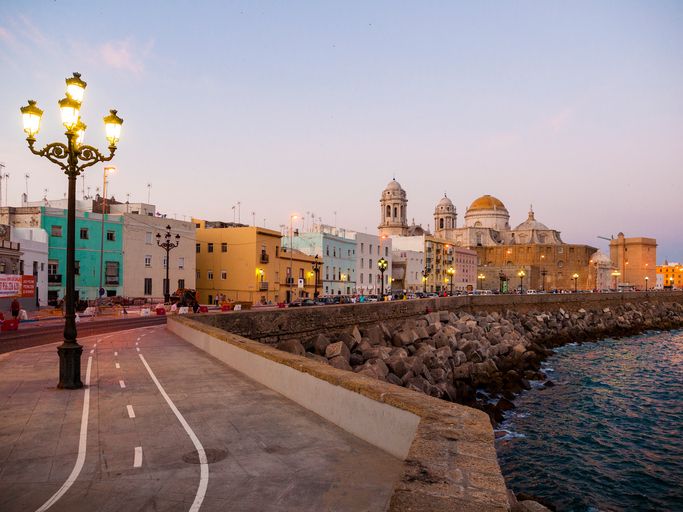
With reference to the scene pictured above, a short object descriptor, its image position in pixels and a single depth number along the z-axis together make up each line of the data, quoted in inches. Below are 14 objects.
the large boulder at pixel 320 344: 1061.8
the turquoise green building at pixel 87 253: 1908.2
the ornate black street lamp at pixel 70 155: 481.4
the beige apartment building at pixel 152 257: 2130.9
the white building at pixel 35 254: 1686.8
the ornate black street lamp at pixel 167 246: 1589.3
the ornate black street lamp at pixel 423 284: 4093.8
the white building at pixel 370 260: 3368.6
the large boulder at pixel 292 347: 971.4
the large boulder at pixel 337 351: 976.1
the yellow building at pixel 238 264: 2455.7
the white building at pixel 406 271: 3927.2
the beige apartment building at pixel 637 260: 6963.6
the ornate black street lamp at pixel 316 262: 2790.4
